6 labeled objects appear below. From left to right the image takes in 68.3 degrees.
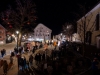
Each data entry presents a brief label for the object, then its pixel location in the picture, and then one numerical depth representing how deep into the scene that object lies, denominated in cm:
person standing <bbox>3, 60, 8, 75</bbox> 763
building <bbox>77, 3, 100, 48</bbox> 1271
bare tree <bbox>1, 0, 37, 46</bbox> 1785
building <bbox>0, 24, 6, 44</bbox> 2800
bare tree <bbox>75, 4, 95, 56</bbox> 1134
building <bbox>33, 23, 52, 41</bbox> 3641
